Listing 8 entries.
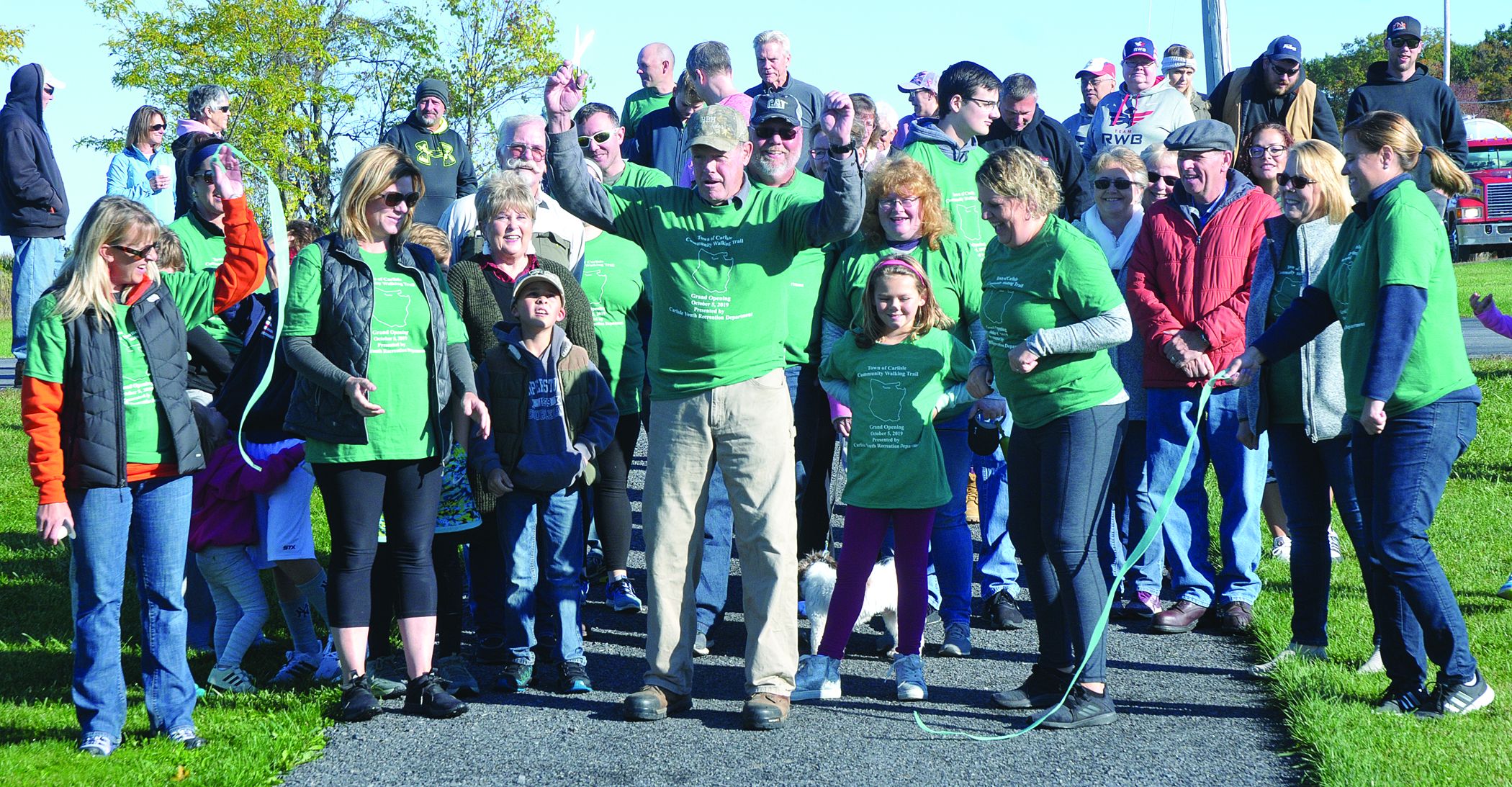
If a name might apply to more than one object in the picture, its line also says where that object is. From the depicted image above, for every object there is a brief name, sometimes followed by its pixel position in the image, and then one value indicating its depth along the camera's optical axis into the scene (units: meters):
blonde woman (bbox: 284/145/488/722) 10.09
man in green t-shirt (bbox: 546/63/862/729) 9.98
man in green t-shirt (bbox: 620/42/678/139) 19.14
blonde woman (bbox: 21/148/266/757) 9.28
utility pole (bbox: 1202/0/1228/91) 35.94
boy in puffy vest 11.12
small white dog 11.56
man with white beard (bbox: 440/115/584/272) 13.17
